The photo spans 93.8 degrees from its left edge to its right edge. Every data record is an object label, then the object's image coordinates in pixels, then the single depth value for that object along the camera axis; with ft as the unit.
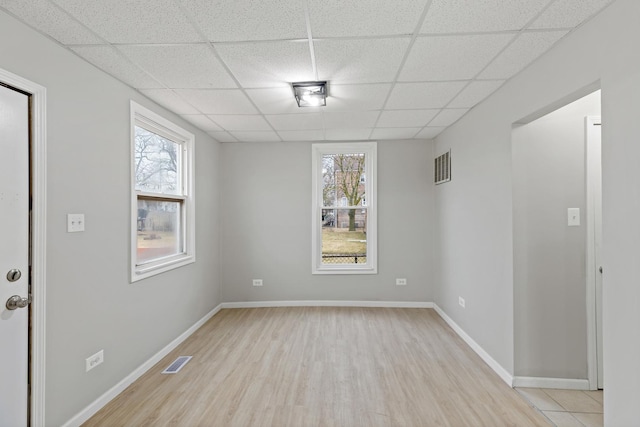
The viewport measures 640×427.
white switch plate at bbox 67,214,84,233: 6.34
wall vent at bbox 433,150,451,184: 12.49
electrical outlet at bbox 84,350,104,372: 6.82
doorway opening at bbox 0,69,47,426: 5.61
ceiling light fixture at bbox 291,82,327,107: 8.11
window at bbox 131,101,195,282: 8.87
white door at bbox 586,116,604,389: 7.56
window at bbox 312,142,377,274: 14.92
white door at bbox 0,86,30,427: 5.15
